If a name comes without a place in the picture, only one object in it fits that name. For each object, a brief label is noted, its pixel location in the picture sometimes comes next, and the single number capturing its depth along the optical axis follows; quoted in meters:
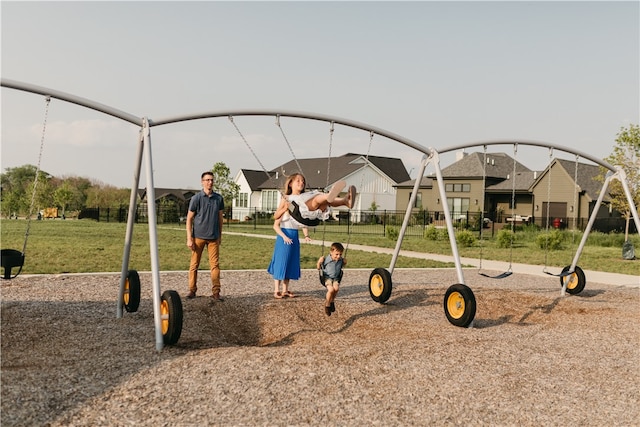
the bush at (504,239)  23.89
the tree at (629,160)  23.62
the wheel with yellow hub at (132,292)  7.87
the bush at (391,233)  27.32
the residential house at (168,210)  45.53
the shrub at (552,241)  22.95
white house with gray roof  52.59
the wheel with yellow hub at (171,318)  6.17
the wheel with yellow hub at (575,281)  11.41
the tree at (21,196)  48.88
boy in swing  8.36
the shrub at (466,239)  22.86
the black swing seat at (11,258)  7.38
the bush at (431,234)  27.07
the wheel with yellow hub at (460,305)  7.84
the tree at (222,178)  44.25
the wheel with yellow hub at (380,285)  9.50
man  8.81
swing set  6.36
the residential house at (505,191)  39.72
